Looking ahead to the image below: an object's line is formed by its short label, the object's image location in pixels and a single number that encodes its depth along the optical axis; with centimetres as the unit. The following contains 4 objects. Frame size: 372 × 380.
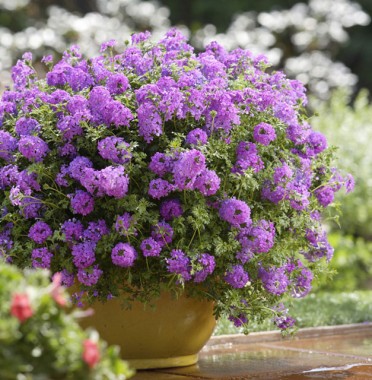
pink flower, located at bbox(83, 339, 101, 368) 264
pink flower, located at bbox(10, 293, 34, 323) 267
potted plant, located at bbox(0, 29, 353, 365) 517
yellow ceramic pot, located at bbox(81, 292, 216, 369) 563
